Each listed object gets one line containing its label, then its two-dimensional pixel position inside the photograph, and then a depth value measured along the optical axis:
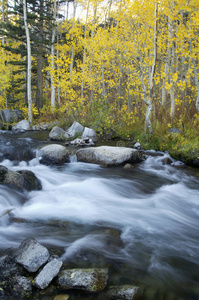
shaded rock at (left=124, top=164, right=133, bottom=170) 7.21
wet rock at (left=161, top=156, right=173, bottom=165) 7.50
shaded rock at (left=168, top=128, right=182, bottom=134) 8.36
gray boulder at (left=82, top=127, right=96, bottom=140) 10.95
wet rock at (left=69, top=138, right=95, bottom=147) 10.05
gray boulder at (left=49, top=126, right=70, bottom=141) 11.35
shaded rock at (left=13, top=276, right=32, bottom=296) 2.36
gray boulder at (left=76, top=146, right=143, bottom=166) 7.38
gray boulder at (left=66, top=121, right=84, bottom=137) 11.88
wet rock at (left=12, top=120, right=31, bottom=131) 15.29
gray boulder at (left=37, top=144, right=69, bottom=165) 7.79
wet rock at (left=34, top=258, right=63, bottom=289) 2.37
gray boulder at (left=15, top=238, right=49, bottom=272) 2.50
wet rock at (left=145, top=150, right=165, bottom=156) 8.12
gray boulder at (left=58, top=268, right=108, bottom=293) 2.37
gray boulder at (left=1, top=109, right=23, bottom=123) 17.33
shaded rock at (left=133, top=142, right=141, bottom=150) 9.07
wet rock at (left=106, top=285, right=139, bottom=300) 2.32
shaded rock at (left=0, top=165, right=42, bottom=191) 4.97
